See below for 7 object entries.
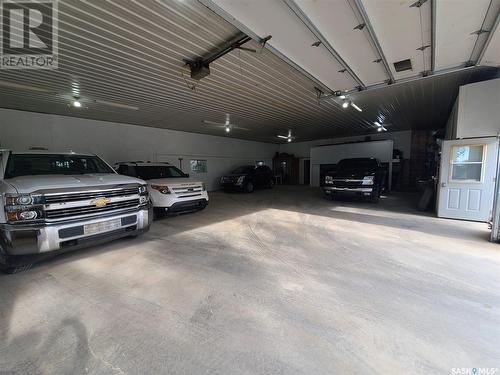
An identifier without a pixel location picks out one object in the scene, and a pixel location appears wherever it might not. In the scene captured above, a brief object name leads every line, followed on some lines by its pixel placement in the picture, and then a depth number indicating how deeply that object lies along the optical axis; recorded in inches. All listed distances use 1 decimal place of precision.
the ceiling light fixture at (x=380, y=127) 365.6
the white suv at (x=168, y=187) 188.5
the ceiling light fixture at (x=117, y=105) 225.0
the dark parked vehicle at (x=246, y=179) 390.3
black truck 264.8
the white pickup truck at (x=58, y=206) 94.0
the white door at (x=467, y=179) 178.9
